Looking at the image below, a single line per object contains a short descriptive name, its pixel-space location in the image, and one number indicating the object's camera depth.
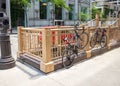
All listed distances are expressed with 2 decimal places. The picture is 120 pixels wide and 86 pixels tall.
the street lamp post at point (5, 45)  2.63
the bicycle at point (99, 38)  3.69
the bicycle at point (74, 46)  2.77
